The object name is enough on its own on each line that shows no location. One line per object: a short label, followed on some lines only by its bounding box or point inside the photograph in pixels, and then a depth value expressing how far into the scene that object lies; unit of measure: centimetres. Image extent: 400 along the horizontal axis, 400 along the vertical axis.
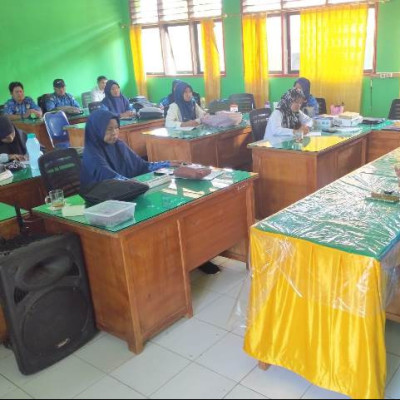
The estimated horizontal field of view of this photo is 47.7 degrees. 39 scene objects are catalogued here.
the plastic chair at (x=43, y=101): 676
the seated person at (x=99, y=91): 777
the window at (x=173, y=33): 759
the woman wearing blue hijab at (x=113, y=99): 619
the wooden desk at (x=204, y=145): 430
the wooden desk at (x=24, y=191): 335
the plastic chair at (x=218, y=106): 604
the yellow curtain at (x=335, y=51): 589
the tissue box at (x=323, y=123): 437
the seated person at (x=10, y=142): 383
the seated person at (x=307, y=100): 484
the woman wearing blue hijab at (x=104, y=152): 293
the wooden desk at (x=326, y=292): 175
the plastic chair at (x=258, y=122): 437
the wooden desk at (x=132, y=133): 530
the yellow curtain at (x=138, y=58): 846
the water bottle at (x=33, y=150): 364
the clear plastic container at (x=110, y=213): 221
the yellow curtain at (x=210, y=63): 743
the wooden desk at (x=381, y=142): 422
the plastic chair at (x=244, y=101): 627
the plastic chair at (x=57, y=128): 571
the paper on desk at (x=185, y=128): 460
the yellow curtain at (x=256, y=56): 683
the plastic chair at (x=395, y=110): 509
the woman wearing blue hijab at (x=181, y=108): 497
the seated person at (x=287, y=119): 414
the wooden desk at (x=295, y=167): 366
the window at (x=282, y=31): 650
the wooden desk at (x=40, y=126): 612
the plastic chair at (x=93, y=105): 631
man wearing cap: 673
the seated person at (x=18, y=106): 627
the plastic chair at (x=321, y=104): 586
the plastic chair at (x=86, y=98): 773
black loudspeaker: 213
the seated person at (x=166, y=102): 528
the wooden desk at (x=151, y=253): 228
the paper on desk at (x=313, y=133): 415
